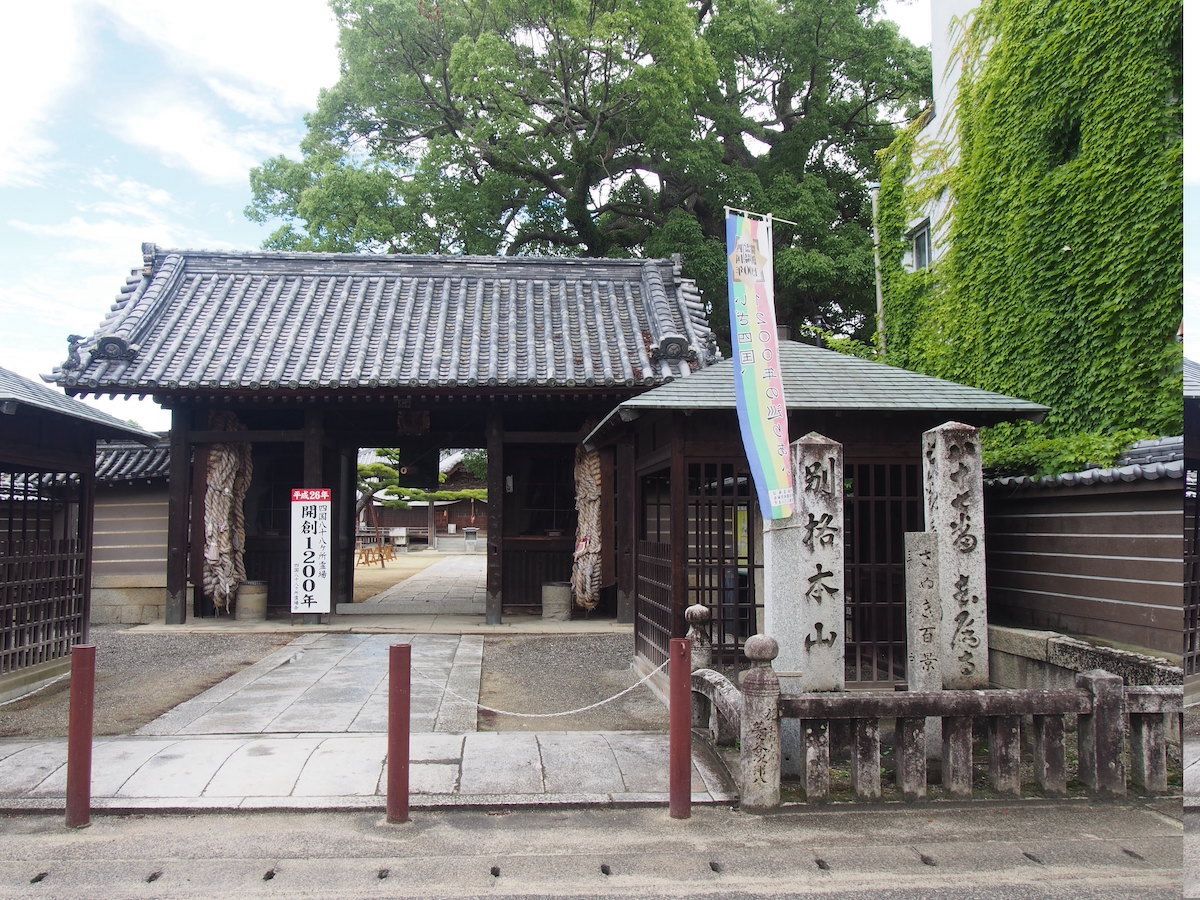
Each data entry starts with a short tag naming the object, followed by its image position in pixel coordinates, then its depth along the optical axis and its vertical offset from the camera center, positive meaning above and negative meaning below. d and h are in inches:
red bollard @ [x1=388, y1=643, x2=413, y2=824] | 199.6 -54.0
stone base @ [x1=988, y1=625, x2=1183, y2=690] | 251.4 -53.0
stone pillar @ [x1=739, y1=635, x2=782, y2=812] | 209.8 -60.4
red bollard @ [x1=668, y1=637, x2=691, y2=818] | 204.1 -55.3
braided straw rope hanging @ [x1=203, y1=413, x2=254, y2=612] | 520.4 -9.0
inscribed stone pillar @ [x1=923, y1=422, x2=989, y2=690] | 269.9 -16.2
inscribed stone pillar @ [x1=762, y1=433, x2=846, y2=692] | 257.0 -23.7
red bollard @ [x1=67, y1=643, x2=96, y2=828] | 195.5 -54.2
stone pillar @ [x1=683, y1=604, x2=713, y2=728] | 279.7 -50.9
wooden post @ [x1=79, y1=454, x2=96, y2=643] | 378.0 -10.2
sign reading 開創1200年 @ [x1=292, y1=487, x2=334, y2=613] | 477.4 -27.4
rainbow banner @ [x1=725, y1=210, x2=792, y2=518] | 256.5 +38.3
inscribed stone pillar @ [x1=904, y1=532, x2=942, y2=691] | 261.4 -34.8
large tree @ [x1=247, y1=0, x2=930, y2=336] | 775.1 +365.2
